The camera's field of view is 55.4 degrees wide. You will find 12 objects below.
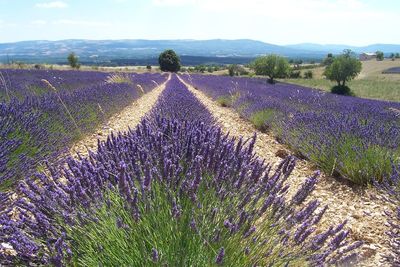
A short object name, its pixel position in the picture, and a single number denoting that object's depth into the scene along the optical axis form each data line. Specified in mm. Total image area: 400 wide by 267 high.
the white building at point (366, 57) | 115350
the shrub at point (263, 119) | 8000
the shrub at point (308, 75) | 61562
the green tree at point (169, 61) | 56312
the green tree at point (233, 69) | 58388
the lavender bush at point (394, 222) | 2410
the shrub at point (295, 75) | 61931
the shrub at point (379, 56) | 99000
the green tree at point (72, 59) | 49094
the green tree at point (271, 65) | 42562
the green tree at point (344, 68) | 36844
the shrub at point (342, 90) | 32297
